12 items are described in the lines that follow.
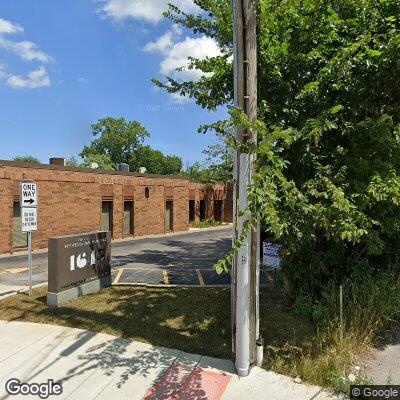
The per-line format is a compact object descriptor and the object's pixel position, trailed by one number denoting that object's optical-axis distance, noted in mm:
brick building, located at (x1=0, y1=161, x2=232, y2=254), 16656
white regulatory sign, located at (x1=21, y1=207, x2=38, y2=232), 8914
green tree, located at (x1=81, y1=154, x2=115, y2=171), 54131
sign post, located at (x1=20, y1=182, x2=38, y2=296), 8922
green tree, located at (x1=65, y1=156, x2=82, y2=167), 63591
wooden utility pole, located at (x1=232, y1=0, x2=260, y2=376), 5098
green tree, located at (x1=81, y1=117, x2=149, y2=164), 67438
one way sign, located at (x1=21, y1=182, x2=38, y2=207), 8930
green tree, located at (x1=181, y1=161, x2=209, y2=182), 43019
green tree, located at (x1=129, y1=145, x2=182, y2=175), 64038
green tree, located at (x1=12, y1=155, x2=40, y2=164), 66375
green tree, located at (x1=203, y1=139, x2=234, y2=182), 31500
